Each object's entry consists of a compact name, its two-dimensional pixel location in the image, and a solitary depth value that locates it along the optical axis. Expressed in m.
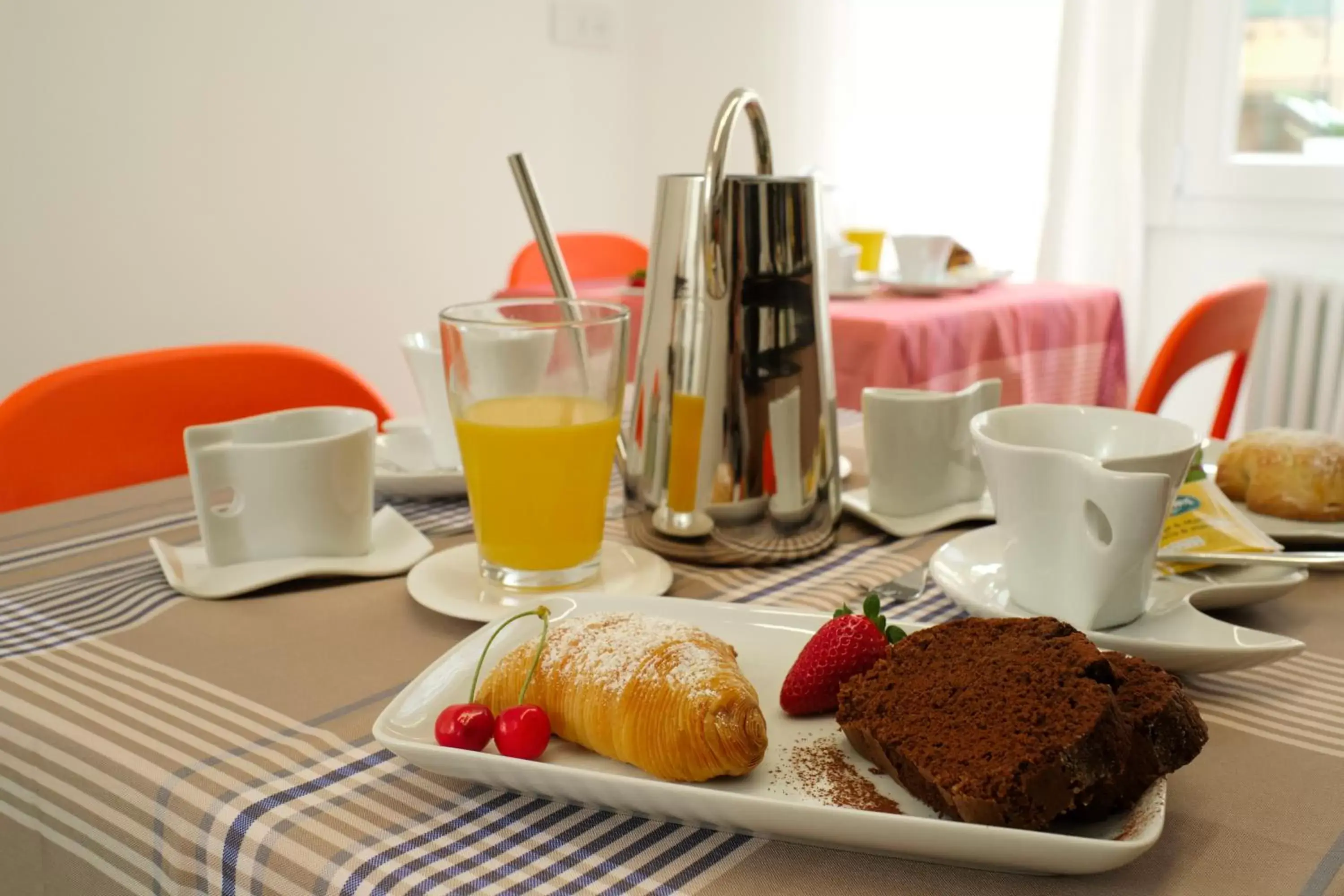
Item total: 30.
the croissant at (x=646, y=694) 0.43
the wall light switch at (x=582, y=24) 3.14
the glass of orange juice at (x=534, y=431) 0.67
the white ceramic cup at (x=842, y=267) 1.97
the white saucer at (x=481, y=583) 0.63
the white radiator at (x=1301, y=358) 2.45
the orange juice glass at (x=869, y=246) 2.30
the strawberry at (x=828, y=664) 0.49
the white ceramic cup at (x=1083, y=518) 0.56
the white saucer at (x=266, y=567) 0.68
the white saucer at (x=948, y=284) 1.98
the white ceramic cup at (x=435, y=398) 0.89
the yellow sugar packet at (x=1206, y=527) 0.67
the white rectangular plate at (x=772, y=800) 0.38
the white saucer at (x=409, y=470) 0.87
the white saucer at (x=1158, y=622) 0.53
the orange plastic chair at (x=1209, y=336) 1.70
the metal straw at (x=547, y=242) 0.72
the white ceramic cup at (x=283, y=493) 0.70
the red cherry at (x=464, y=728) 0.46
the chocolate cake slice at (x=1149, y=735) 0.41
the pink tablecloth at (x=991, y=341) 1.74
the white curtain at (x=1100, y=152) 2.61
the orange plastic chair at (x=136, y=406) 1.04
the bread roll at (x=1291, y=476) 0.77
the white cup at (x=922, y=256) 2.00
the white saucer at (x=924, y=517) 0.79
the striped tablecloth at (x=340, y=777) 0.41
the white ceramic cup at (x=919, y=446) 0.79
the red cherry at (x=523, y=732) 0.45
